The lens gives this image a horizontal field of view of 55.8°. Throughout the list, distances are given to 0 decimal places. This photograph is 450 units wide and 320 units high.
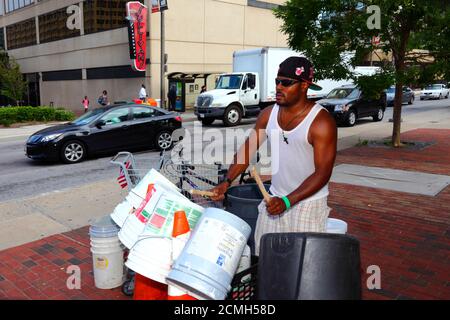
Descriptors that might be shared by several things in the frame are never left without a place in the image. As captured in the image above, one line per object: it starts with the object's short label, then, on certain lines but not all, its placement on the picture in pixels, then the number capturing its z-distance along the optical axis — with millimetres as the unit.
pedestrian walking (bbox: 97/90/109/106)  26547
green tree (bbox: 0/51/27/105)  34375
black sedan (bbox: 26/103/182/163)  10516
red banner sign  24781
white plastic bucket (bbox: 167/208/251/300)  2311
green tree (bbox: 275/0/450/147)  10391
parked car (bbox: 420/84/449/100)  36438
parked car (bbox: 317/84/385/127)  17500
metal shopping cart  4004
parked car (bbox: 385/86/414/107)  28859
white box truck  18547
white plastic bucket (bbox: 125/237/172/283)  2641
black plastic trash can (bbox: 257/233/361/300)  2119
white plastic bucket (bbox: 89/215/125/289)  3773
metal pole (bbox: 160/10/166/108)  22188
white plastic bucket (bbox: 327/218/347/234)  3078
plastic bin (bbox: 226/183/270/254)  3301
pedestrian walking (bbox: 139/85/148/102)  24828
